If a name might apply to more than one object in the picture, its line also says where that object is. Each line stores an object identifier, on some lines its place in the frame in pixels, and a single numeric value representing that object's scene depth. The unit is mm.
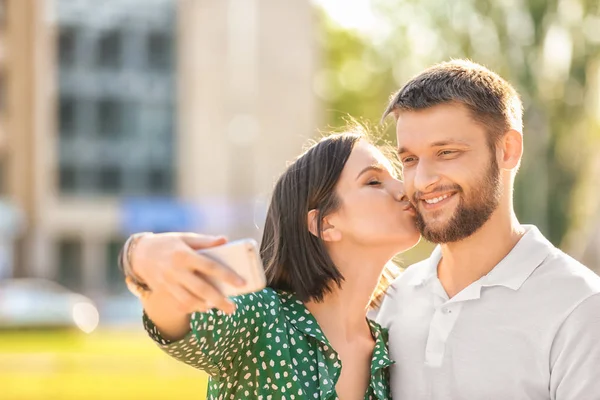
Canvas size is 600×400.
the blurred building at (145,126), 45625
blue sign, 45716
